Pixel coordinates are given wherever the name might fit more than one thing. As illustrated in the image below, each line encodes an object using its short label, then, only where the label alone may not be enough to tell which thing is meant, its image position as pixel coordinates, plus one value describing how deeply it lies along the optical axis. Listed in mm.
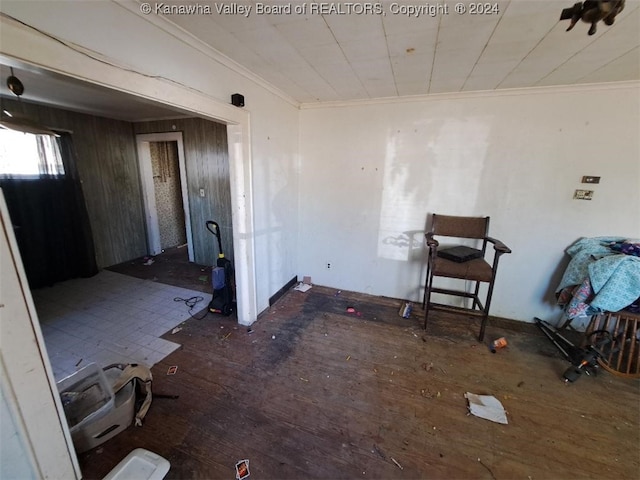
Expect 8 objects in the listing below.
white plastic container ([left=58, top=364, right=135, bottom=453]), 1353
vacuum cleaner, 2707
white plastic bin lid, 1267
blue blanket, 1864
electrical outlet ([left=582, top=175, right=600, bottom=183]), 2295
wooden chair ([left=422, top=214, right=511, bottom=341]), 2303
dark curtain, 3148
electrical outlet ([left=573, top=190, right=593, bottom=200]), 2338
